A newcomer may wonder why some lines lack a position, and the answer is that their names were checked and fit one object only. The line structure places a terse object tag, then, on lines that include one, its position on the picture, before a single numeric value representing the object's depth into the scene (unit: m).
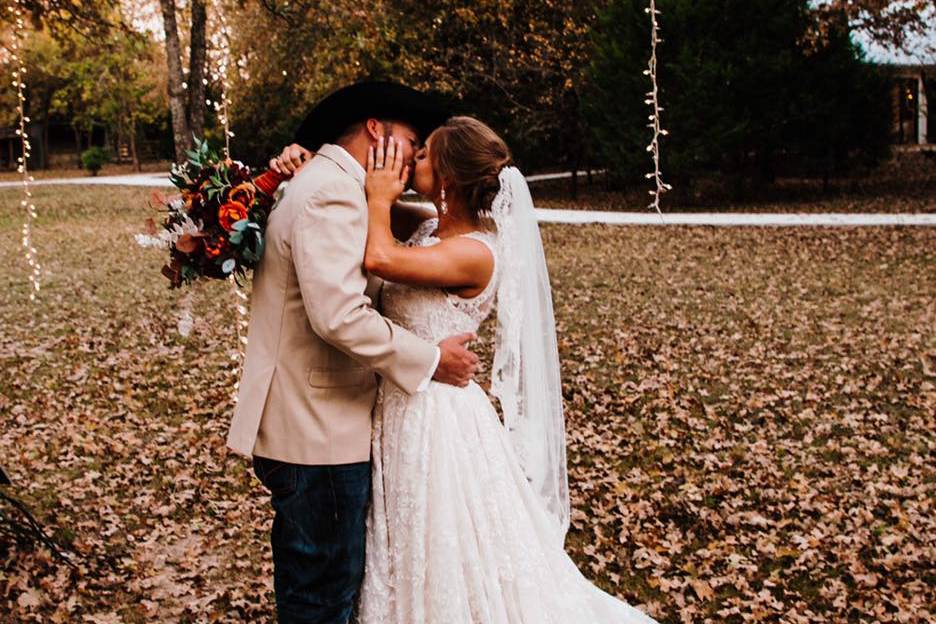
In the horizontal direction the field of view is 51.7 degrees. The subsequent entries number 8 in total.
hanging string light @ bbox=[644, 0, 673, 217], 3.97
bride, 3.28
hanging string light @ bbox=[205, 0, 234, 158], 3.52
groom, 3.01
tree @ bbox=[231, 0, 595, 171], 26.39
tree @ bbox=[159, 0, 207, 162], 14.89
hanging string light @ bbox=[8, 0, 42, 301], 4.64
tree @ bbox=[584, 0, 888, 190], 23.77
